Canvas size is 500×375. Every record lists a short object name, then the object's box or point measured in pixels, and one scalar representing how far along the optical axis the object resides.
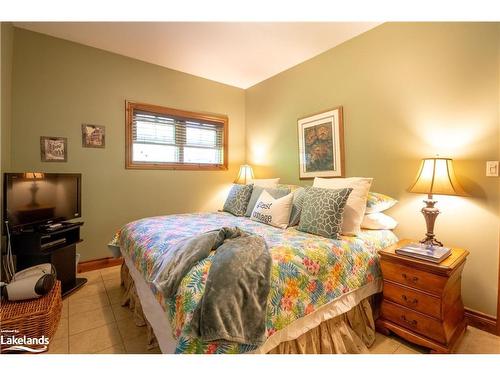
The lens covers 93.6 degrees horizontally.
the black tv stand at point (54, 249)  1.97
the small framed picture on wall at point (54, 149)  2.54
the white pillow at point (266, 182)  2.93
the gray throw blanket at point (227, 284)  0.95
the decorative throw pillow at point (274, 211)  2.15
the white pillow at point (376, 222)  2.01
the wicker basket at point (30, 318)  1.43
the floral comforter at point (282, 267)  1.03
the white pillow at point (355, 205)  1.86
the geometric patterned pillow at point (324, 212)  1.75
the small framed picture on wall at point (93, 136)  2.77
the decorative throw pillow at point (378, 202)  2.01
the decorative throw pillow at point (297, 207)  2.15
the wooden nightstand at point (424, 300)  1.41
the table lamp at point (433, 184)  1.64
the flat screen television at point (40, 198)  1.85
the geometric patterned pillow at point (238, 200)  2.71
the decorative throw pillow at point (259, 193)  2.41
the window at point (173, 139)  3.14
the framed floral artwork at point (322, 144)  2.66
